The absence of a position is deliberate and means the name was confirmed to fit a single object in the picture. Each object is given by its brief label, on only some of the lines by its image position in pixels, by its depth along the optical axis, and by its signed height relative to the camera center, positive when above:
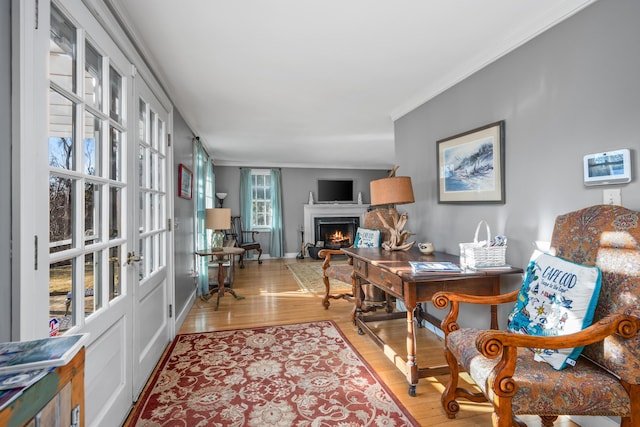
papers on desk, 1.95 -0.34
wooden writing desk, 1.92 -0.46
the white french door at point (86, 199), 1.02 +0.08
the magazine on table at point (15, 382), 0.54 -0.31
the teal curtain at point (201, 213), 4.19 +0.05
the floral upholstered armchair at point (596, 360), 1.18 -0.59
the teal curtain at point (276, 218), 7.53 -0.05
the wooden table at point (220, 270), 3.81 -0.68
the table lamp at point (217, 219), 4.25 -0.04
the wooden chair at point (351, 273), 3.29 -0.65
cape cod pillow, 1.29 -0.39
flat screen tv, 7.90 +0.64
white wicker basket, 2.00 -0.27
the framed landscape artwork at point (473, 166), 2.24 +0.39
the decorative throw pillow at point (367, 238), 3.50 -0.27
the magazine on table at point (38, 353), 0.63 -0.30
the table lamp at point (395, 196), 2.70 +0.17
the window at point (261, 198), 7.59 +0.44
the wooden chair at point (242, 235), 6.85 -0.44
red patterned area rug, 1.74 -1.13
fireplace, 7.67 +0.07
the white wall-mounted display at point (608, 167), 1.48 +0.23
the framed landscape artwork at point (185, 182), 3.13 +0.38
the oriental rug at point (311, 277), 4.60 -1.06
